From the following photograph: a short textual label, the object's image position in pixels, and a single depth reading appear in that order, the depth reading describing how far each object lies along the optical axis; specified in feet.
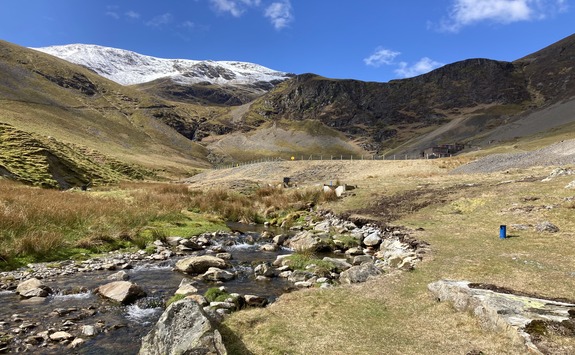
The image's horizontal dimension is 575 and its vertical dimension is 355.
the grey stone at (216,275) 60.90
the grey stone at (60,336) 37.60
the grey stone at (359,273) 54.49
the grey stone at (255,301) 47.39
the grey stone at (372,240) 82.74
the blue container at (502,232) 65.33
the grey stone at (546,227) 66.49
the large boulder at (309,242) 82.12
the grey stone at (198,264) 64.34
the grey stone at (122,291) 49.70
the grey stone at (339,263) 64.64
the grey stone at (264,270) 64.08
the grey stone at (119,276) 58.39
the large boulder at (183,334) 29.25
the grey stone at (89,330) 39.47
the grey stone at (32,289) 48.39
